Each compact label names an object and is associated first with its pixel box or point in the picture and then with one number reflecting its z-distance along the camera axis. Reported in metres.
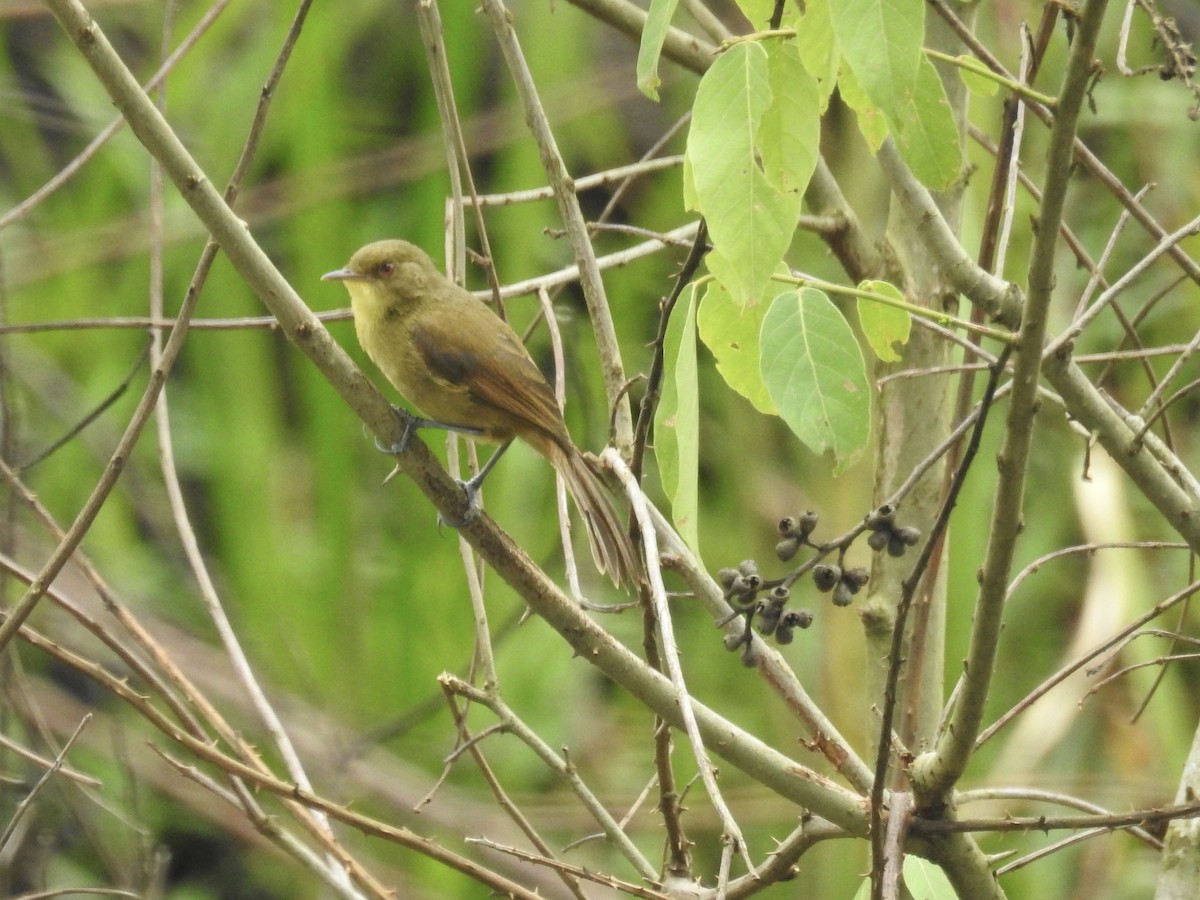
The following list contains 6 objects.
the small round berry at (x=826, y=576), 4.31
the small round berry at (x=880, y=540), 4.26
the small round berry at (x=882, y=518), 4.15
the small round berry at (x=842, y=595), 4.30
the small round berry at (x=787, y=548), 4.31
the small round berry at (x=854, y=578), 4.37
